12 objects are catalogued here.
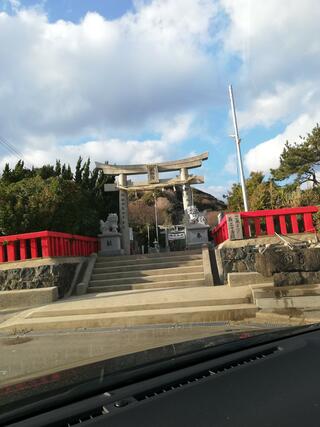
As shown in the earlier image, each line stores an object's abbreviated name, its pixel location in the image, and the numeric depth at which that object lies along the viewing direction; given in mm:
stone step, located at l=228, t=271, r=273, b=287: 9546
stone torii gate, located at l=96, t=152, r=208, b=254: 18891
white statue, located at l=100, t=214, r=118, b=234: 16577
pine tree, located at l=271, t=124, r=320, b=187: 23359
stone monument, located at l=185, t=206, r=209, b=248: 16391
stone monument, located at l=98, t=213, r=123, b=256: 16172
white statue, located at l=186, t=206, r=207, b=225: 16734
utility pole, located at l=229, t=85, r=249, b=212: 16916
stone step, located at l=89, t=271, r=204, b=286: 11938
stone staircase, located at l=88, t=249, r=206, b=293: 11680
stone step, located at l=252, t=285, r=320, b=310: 7461
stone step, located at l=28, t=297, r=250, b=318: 8266
